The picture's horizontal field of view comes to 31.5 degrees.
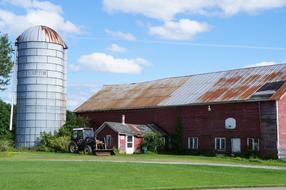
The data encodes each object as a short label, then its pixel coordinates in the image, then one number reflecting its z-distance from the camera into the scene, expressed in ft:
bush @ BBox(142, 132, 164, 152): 155.94
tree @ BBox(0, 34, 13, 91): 169.17
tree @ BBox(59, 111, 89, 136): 166.91
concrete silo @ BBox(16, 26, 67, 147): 167.12
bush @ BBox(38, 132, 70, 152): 157.89
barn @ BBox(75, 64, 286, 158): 136.46
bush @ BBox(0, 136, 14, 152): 142.00
